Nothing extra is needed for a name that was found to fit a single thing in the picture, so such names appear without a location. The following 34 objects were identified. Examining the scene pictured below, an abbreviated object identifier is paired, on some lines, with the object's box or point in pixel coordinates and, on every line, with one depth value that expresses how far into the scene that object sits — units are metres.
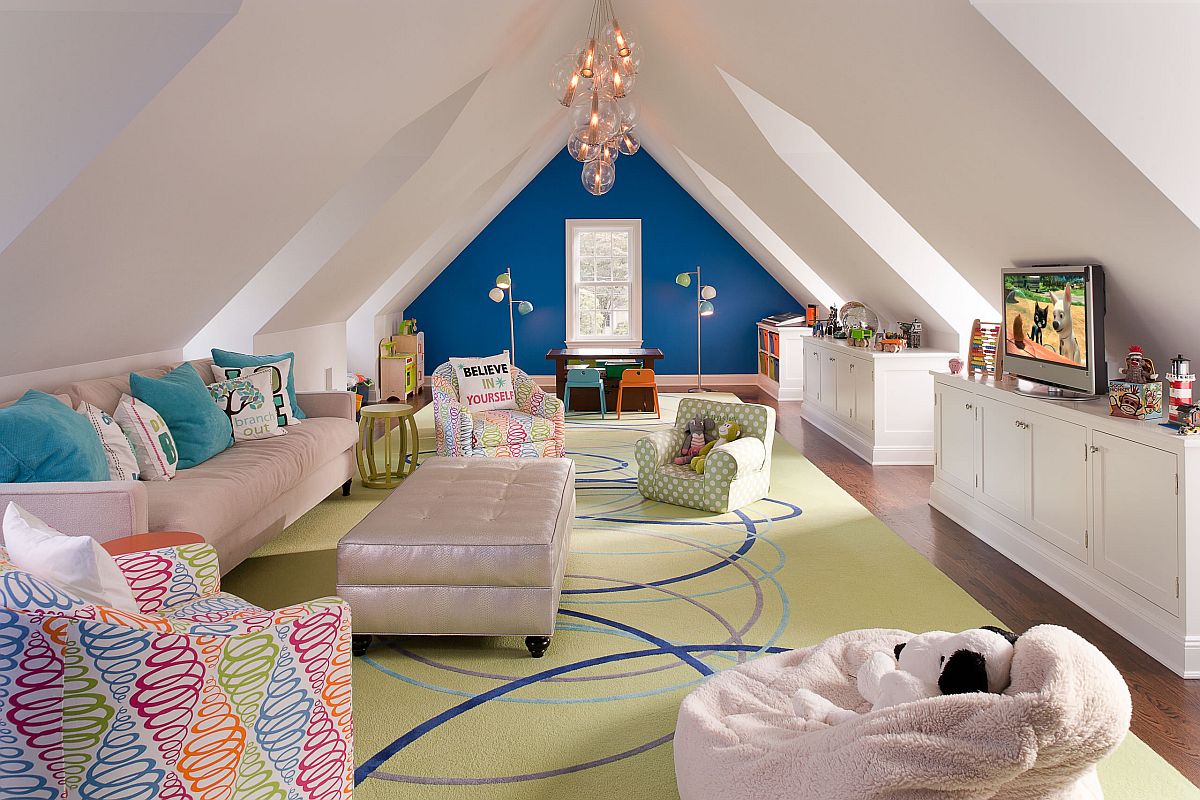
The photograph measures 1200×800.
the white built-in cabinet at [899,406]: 6.47
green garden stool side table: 5.77
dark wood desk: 9.02
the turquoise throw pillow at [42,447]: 2.98
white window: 11.54
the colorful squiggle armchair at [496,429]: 5.86
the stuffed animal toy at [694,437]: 5.57
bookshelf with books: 10.03
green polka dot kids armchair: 5.11
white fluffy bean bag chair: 1.50
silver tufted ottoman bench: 3.11
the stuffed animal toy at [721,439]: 5.38
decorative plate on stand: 7.48
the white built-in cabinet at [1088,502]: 3.00
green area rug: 2.41
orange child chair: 8.73
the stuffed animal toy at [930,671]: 1.77
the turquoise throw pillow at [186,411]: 4.13
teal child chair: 8.74
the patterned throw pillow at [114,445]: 3.48
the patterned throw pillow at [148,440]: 3.73
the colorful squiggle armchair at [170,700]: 1.38
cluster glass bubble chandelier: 3.84
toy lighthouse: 3.16
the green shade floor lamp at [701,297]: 10.54
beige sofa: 2.80
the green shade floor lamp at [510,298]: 10.56
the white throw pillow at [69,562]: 1.66
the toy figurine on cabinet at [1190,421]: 2.98
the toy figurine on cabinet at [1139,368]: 3.41
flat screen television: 3.72
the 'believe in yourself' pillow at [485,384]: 6.33
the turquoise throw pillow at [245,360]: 5.04
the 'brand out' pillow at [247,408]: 4.76
